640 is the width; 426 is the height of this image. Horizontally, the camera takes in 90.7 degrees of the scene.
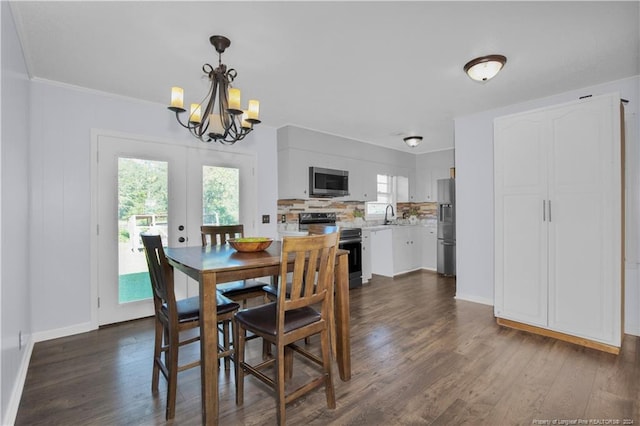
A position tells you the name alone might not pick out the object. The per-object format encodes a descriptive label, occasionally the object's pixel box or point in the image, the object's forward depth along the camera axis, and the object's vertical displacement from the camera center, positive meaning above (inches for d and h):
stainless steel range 185.2 -18.5
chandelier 87.0 +28.6
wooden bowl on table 87.4 -9.0
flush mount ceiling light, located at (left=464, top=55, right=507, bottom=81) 99.8 +46.8
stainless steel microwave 185.3 +18.1
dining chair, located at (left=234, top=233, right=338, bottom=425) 64.9 -24.5
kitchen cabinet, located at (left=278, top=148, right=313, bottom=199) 175.9 +22.0
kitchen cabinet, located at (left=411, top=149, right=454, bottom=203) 240.5 +31.2
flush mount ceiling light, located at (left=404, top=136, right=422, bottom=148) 197.9 +45.1
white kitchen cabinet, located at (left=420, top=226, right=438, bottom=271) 237.8 -26.6
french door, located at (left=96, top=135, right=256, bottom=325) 127.8 +3.1
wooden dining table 63.0 -16.4
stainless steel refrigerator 213.8 -11.2
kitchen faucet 253.7 -2.9
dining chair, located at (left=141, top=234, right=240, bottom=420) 70.2 -24.6
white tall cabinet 100.7 -3.8
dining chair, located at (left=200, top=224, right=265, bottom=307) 99.4 -24.3
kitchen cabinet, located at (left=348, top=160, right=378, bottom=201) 210.2 +21.0
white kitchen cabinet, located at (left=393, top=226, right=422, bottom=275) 223.0 -27.6
